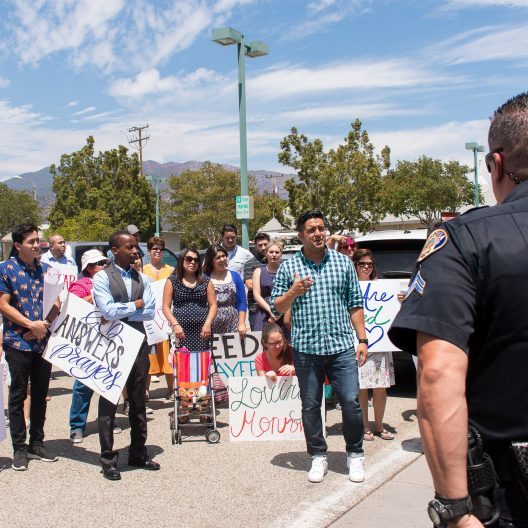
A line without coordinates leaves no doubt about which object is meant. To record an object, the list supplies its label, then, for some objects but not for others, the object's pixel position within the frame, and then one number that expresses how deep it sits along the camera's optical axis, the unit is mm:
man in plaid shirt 4969
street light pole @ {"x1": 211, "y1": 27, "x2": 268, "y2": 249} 15219
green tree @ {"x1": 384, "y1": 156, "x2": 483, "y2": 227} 45844
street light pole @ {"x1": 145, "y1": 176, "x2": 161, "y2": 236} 44897
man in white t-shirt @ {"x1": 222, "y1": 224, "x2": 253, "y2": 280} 8578
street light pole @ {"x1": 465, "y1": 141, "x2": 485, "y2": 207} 34969
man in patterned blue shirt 5363
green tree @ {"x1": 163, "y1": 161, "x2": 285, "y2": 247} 49406
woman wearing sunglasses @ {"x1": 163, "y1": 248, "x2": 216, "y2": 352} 6719
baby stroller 6281
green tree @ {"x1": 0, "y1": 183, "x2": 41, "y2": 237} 73062
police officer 1744
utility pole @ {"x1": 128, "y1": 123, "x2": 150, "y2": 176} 60625
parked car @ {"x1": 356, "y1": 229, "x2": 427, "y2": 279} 7441
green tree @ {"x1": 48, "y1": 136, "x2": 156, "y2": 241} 42719
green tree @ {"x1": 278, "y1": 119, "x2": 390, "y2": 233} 30844
